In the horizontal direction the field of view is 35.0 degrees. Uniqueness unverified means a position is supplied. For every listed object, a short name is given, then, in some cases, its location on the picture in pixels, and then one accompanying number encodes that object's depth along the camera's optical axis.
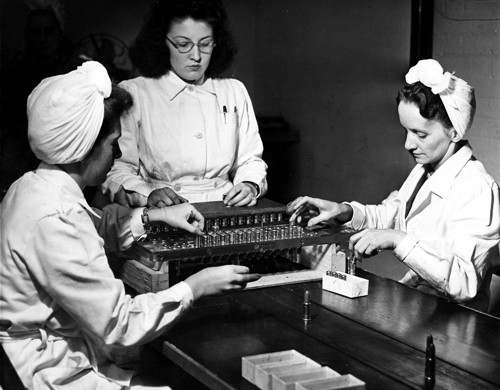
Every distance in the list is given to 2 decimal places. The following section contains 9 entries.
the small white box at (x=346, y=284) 2.87
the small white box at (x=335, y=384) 1.99
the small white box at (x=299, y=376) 2.00
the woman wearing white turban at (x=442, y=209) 2.92
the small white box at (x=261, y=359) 2.13
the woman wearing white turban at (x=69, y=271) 2.24
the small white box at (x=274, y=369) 2.07
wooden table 2.21
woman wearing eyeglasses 3.94
